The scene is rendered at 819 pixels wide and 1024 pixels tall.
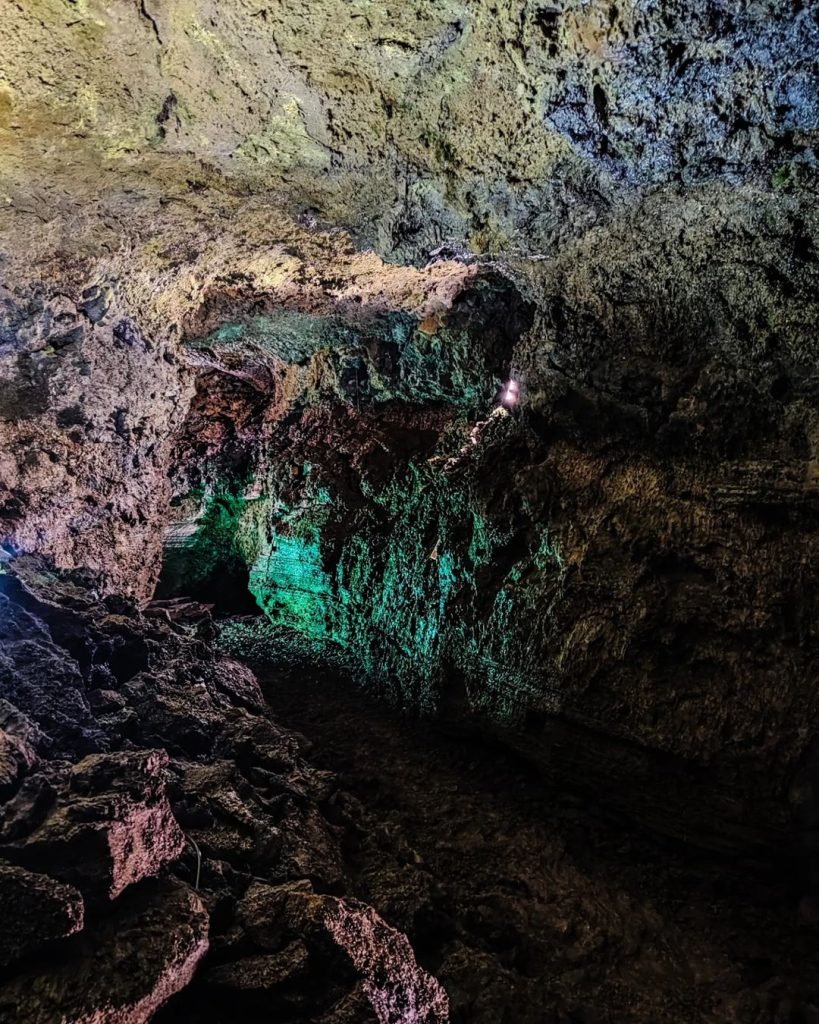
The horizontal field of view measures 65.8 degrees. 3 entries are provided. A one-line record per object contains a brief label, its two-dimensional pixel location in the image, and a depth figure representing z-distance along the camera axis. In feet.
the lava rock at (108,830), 6.50
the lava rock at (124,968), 5.51
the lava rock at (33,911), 5.76
